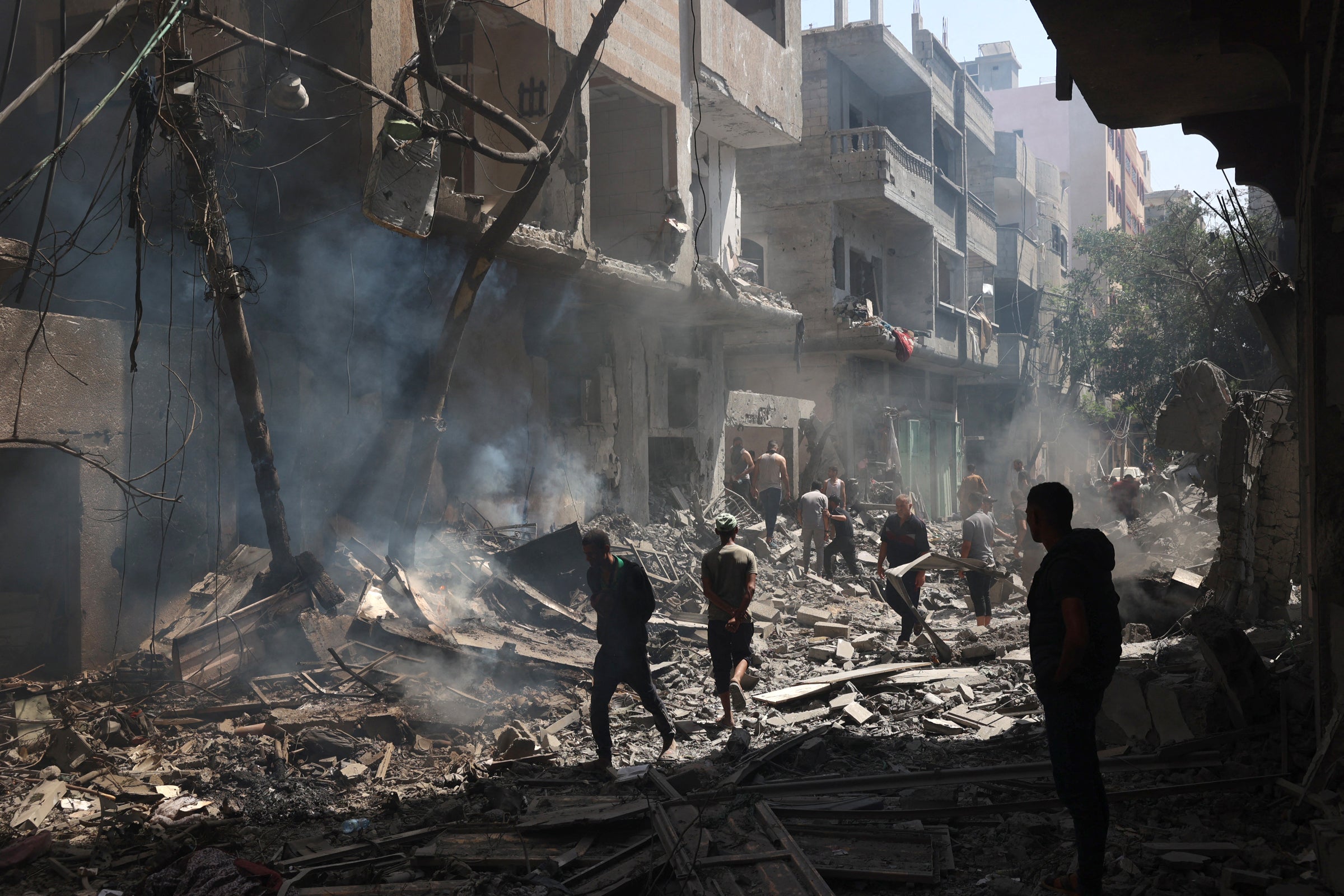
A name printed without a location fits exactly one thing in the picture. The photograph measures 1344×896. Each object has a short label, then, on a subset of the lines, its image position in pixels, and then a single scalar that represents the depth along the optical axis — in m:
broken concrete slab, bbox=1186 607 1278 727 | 5.79
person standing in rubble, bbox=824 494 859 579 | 15.23
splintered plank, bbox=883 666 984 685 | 8.62
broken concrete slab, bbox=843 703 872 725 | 7.56
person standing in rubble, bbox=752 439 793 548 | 16.94
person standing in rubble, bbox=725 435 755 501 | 18.27
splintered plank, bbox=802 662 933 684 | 8.66
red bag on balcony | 22.64
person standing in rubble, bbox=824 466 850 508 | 16.27
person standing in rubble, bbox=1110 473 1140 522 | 18.30
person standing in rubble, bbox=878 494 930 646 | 10.90
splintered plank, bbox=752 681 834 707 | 8.11
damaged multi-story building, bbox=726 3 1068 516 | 22.34
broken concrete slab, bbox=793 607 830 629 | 11.93
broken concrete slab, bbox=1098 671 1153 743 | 6.20
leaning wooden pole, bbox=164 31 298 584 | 7.71
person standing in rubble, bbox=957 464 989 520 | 14.38
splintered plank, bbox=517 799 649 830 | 5.16
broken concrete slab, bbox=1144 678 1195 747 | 5.94
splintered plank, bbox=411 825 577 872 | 4.85
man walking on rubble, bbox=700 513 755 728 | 7.68
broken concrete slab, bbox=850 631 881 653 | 10.38
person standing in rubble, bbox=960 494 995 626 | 11.34
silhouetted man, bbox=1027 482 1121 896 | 3.81
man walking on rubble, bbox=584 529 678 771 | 6.50
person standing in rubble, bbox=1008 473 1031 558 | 15.29
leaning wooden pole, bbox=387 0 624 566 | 9.84
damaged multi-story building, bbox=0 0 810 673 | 8.38
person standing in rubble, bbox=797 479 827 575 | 15.50
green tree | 21.41
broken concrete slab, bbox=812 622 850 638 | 11.30
